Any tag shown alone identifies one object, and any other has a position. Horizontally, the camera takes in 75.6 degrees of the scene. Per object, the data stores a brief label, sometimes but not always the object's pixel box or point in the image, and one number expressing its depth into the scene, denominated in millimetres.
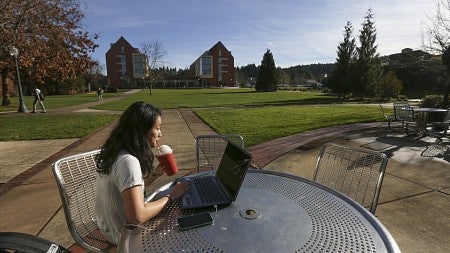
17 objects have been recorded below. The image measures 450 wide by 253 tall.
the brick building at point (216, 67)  92500
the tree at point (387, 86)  29781
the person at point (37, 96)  16562
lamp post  15012
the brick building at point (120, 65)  84125
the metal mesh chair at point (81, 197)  2271
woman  1708
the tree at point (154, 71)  51938
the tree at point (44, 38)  13789
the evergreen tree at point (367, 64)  29656
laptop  1862
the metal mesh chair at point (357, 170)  2732
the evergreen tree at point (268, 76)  57719
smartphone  1624
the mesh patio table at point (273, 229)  1493
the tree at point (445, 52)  9625
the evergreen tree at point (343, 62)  32509
